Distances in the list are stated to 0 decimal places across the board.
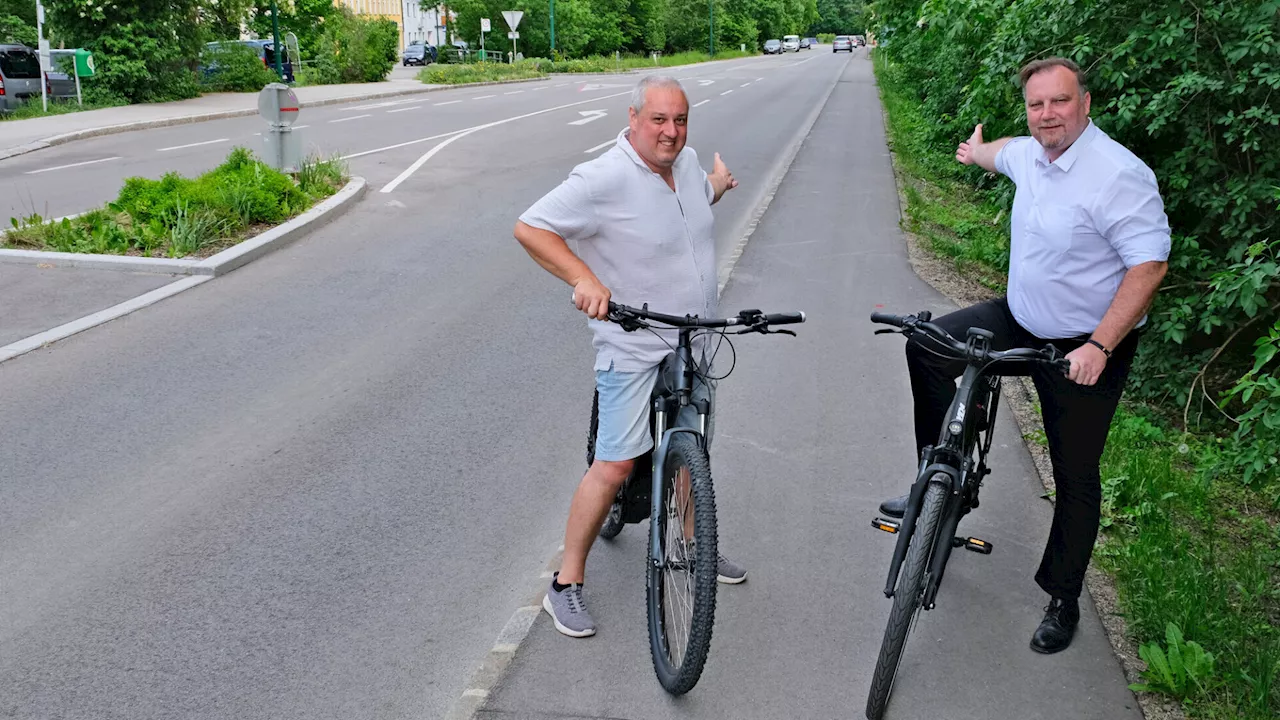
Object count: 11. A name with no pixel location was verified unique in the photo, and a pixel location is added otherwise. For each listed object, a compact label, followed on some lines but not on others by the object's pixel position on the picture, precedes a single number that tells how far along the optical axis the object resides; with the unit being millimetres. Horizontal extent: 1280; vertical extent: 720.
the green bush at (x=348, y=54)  43000
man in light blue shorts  3760
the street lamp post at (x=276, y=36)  35469
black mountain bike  3512
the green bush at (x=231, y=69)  34219
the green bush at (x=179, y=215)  10859
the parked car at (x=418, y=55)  70625
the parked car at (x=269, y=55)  39938
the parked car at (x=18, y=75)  25844
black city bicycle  3525
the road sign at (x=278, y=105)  13359
